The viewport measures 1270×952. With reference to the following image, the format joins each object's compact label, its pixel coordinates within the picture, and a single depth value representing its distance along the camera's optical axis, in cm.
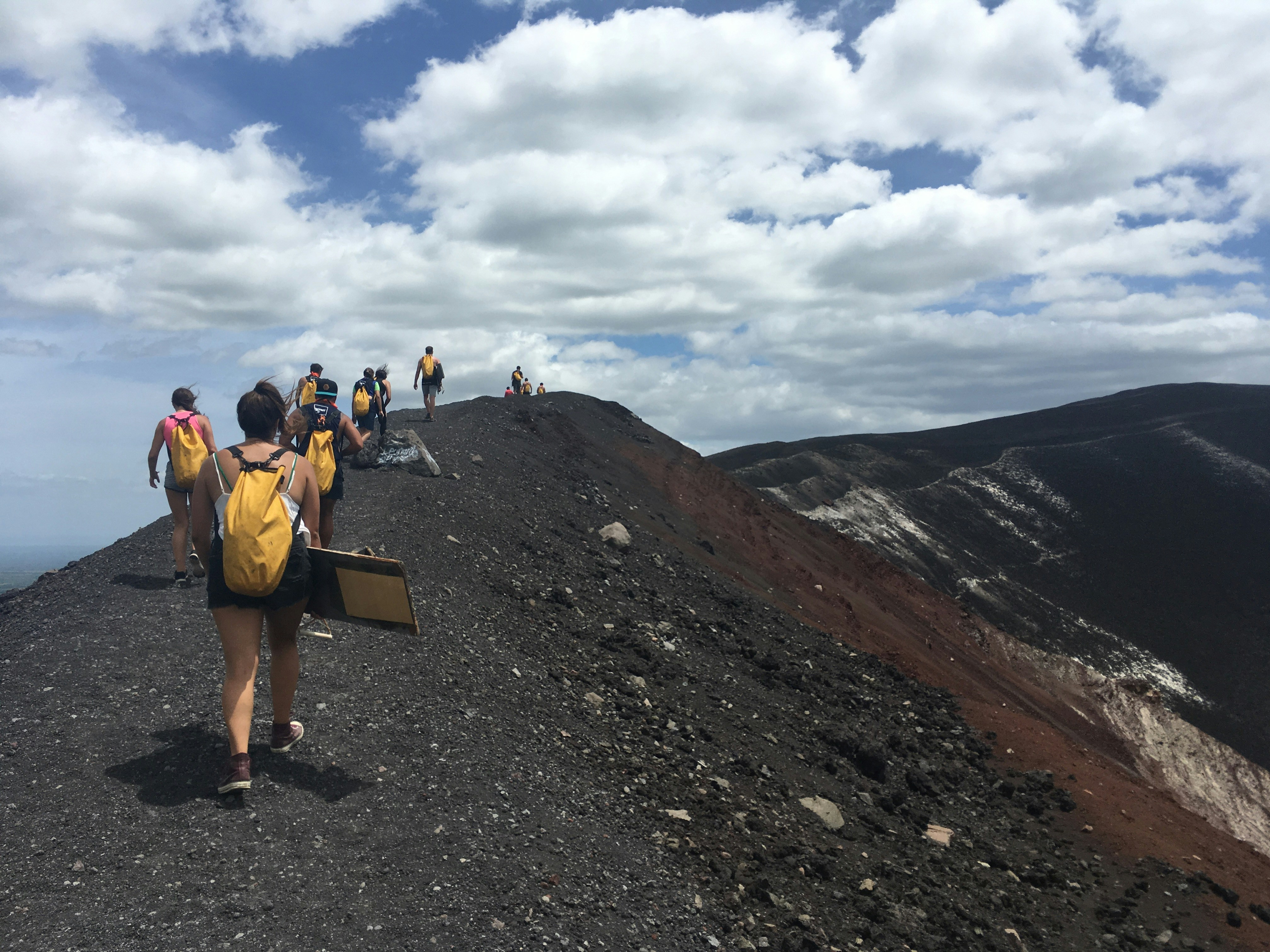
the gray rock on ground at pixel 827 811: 684
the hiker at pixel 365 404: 1346
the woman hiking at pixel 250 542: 398
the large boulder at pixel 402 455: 1297
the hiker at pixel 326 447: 744
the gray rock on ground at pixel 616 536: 1338
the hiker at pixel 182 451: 771
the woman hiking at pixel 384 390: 1403
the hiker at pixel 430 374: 1666
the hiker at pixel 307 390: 1194
